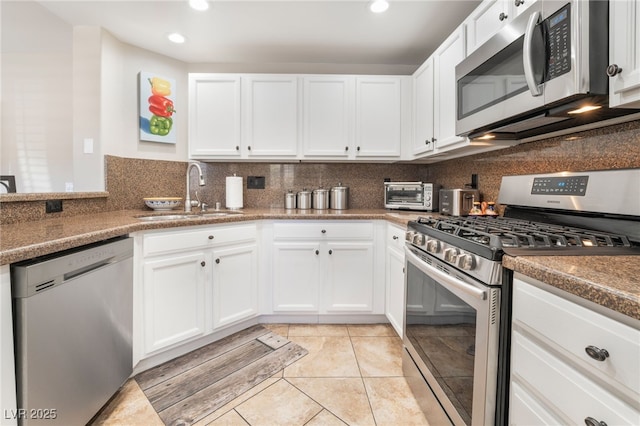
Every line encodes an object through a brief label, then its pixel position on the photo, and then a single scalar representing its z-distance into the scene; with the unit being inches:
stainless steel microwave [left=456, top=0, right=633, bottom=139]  35.4
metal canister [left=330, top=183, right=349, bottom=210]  106.3
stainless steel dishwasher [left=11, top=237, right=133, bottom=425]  37.8
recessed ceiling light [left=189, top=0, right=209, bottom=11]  73.1
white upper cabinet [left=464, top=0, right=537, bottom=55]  50.2
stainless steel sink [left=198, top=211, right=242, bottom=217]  94.8
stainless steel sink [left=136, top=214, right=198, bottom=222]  82.2
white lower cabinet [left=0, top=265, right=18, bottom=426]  35.3
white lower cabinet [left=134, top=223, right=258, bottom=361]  65.5
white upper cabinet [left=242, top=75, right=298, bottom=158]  99.0
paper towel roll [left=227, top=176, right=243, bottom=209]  103.2
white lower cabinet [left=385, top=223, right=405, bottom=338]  77.0
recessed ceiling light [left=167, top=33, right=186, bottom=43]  89.2
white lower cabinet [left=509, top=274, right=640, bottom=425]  21.0
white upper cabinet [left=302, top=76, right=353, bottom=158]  99.1
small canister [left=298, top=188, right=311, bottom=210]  106.7
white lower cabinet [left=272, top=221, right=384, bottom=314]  89.0
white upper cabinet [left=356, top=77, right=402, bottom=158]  99.3
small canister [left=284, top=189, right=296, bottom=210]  107.3
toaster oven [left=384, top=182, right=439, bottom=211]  89.4
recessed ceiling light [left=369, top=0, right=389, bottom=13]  73.0
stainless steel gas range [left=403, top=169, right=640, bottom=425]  35.0
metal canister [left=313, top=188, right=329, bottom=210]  106.6
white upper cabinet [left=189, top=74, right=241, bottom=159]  98.9
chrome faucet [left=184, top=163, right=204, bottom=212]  94.6
